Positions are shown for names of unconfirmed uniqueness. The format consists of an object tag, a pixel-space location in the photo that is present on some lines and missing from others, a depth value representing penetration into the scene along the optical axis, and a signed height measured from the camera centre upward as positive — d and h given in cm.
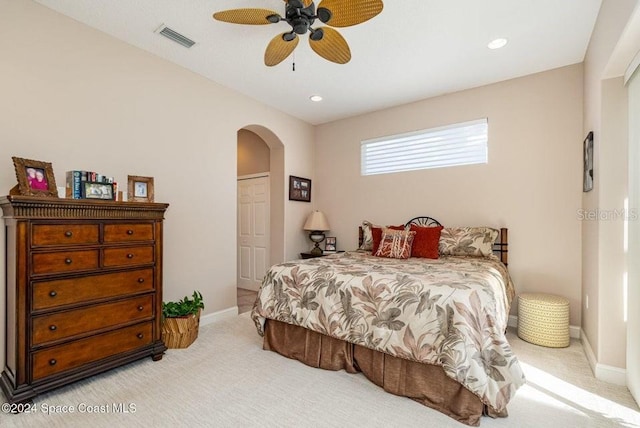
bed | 172 -76
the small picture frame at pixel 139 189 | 262 +21
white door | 486 -29
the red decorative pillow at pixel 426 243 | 329 -32
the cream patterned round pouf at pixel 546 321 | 274 -98
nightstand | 450 -63
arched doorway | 457 +11
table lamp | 467 -18
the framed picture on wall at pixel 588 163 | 254 +46
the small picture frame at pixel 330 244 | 471 -48
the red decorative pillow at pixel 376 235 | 365 -26
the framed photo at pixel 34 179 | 195 +23
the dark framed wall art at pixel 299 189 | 462 +39
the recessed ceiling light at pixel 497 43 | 268 +155
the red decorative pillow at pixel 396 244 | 329 -33
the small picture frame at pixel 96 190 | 223 +17
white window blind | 368 +88
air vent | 256 +156
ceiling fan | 186 +129
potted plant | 272 -101
